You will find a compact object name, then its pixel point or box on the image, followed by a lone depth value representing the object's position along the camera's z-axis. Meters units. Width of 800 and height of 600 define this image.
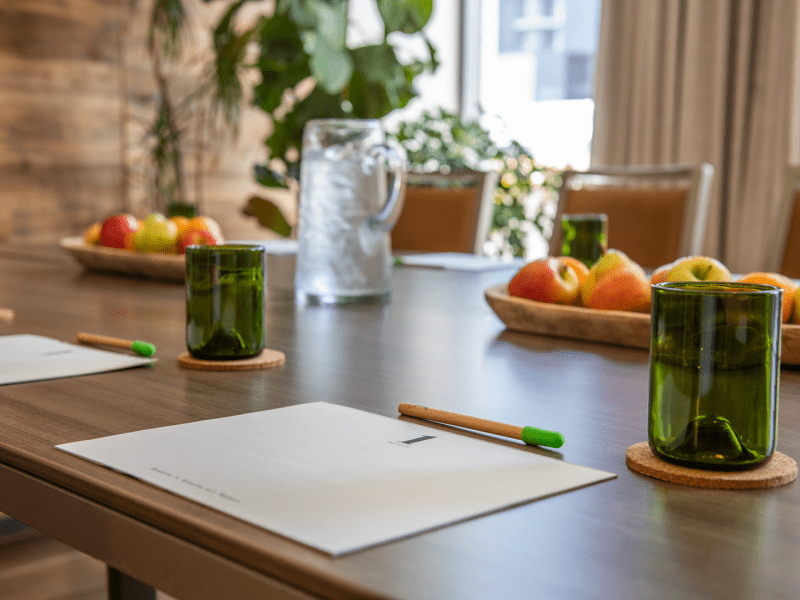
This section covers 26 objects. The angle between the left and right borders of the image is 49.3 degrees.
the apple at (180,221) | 1.69
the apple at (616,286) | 0.95
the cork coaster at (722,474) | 0.48
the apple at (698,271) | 0.87
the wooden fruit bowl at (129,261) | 1.55
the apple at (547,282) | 1.03
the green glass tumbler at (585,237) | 1.28
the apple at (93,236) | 1.82
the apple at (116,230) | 1.76
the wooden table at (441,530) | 0.36
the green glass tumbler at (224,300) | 0.81
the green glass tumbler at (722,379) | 0.49
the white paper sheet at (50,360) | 0.77
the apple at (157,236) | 1.65
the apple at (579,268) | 1.06
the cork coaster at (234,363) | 0.80
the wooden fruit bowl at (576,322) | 0.92
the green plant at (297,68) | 2.93
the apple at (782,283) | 0.88
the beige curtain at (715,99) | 3.21
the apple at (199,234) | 1.59
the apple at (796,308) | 0.89
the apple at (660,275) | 0.95
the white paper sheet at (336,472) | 0.42
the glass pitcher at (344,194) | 1.24
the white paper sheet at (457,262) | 1.81
